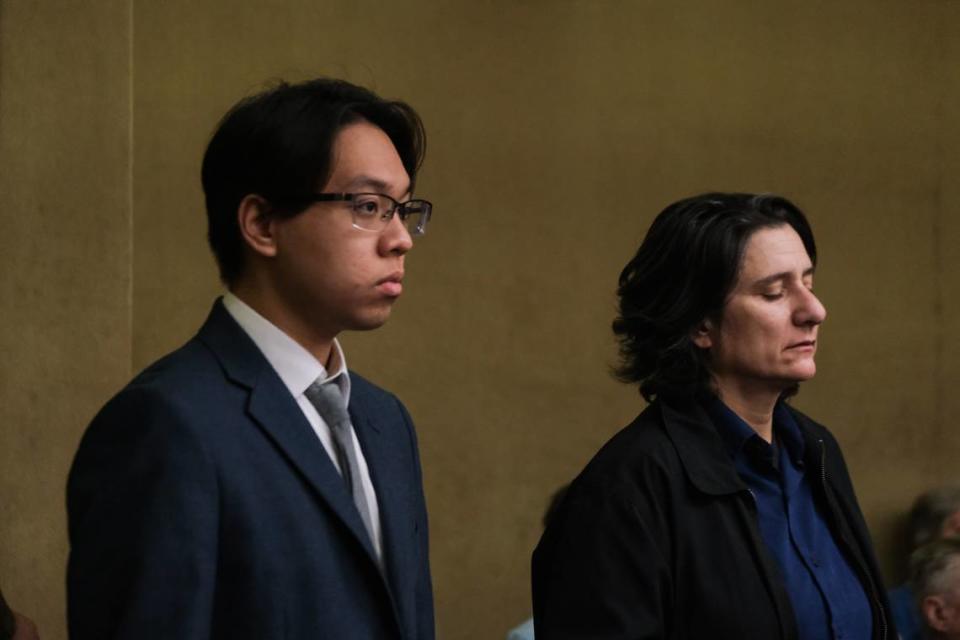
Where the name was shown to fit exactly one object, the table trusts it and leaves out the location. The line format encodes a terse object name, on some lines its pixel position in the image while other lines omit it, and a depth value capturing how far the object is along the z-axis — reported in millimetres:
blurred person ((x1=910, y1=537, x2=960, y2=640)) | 7824
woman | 5348
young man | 4004
